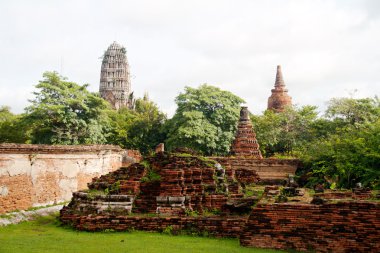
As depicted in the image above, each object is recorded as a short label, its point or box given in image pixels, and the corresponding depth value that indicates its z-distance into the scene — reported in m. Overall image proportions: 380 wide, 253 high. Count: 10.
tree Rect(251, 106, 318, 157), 32.28
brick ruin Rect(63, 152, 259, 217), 10.17
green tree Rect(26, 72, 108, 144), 28.92
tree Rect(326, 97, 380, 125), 28.42
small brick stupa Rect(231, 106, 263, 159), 22.94
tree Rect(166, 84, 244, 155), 30.34
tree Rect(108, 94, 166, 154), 37.78
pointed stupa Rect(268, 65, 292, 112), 44.00
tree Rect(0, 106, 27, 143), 31.22
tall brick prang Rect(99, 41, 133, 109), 72.69
